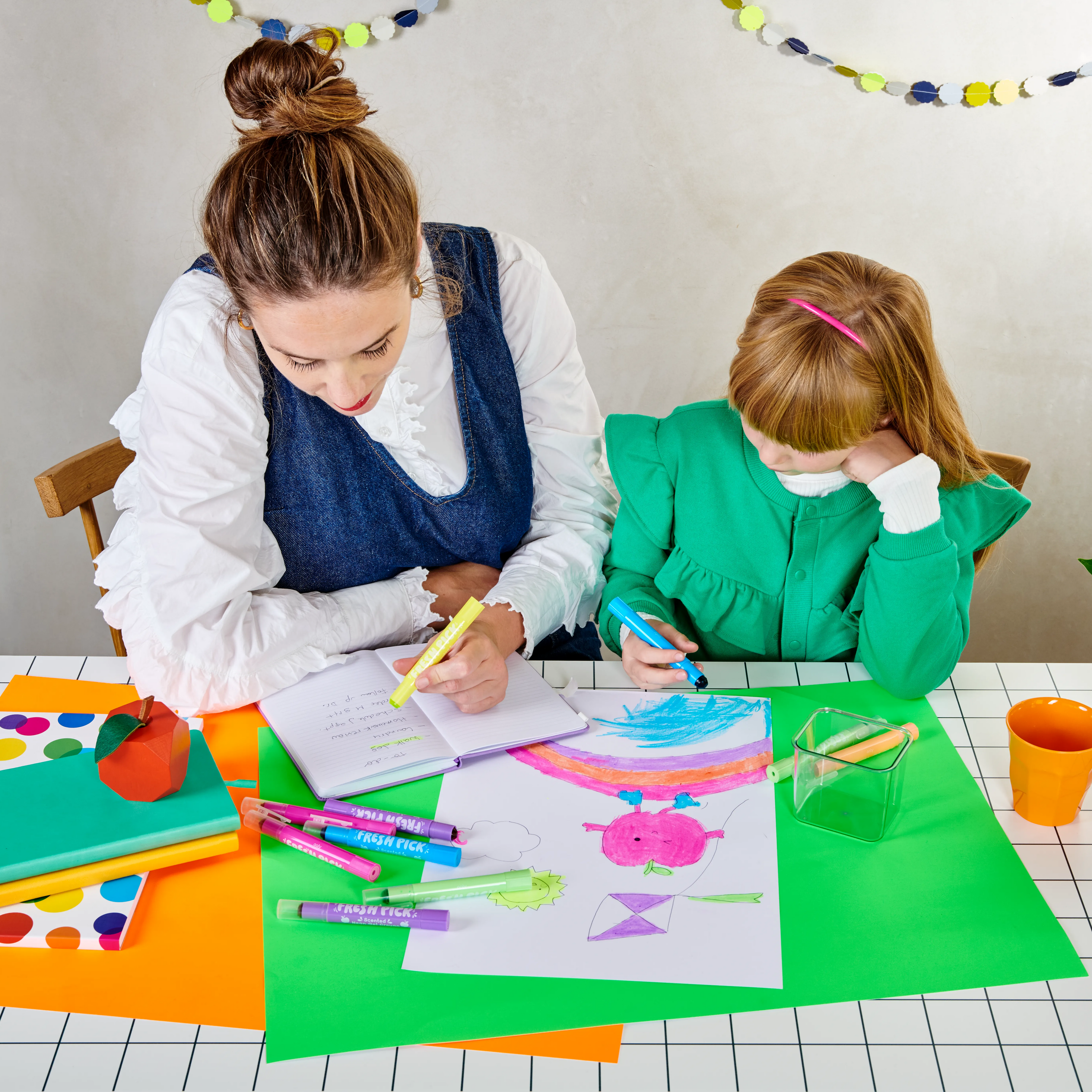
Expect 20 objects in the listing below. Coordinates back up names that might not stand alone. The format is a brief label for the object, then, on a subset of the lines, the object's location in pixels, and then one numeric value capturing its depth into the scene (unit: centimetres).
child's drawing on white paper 81
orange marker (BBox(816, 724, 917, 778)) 99
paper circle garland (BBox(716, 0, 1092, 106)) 192
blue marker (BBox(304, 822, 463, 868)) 89
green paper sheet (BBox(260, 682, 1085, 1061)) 76
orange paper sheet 76
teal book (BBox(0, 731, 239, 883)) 86
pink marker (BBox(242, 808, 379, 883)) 88
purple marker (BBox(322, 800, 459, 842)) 92
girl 109
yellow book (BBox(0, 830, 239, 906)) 84
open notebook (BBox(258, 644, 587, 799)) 100
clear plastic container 92
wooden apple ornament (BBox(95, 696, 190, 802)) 88
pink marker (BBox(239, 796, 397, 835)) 92
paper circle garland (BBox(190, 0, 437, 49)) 189
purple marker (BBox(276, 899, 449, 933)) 83
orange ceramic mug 92
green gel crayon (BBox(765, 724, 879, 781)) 100
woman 98
